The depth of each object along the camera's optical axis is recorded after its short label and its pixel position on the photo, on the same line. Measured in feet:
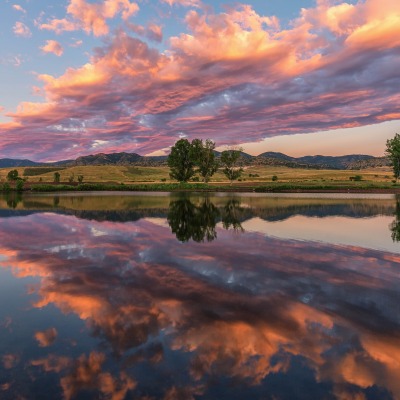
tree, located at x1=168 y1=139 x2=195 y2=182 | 379.76
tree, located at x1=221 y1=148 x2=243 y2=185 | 378.94
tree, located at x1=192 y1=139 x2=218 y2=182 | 372.38
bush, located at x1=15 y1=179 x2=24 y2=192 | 340.39
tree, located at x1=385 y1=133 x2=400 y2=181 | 351.75
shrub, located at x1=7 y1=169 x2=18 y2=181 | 492.95
